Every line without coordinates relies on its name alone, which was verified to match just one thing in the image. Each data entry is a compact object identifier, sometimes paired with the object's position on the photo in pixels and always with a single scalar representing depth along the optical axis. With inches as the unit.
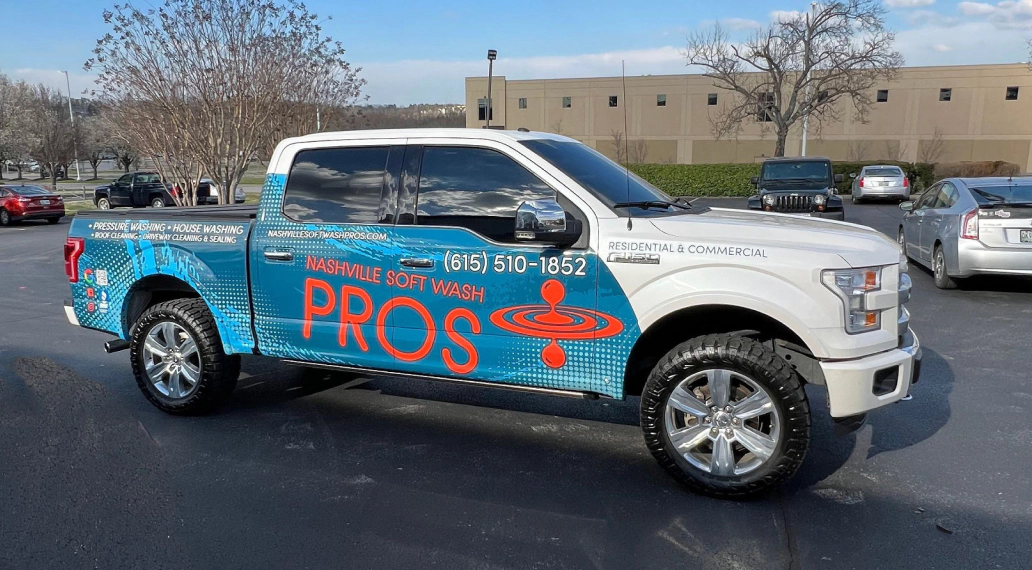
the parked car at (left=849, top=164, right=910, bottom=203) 1070.4
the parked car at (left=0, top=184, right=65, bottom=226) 1007.0
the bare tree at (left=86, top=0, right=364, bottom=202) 529.0
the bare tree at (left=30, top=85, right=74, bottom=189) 1696.6
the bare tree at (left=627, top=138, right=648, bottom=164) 2453.2
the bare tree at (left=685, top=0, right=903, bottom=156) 1373.0
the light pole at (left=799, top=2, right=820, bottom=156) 1394.8
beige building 2283.5
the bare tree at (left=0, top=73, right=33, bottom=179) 1724.9
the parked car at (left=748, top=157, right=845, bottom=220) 625.9
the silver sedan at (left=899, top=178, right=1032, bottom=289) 358.9
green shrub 1354.6
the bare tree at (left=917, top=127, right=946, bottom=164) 2281.0
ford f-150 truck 154.6
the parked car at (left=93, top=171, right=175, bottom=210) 1141.1
